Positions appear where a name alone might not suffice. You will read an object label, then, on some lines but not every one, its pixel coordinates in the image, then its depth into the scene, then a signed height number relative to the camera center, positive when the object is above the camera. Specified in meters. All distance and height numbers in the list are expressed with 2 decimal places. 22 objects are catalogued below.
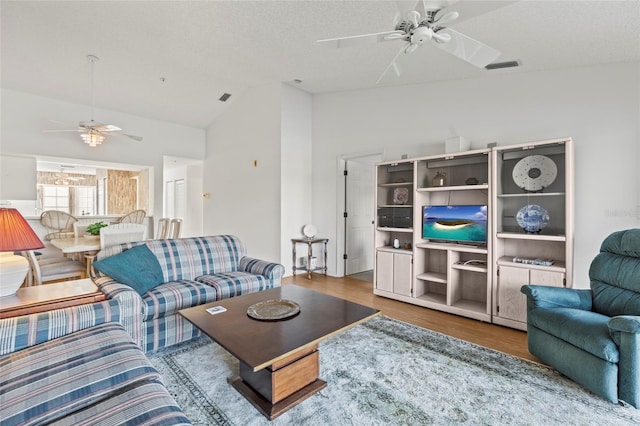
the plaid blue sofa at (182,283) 2.25 -0.68
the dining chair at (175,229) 5.15 -0.31
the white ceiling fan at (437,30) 1.79 +1.24
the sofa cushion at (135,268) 2.47 -0.50
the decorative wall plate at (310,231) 5.27 -0.34
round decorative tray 2.01 -0.70
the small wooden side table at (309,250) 5.13 -0.69
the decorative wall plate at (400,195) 4.19 +0.24
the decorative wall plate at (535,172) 3.04 +0.42
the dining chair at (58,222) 4.68 -0.17
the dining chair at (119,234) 3.25 -0.26
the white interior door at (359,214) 5.41 -0.04
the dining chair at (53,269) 2.89 -0.65
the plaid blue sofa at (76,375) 1.10 -0.73
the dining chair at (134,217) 5.10 -0.10
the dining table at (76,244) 3.32 -0.40
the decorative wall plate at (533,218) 3.08 -0.06
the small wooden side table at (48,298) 1.82 -0.58
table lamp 1.80 -0.20
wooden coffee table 1.62 -0.73
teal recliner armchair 1.77 -0.75
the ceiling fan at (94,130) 4.16 +1.18
